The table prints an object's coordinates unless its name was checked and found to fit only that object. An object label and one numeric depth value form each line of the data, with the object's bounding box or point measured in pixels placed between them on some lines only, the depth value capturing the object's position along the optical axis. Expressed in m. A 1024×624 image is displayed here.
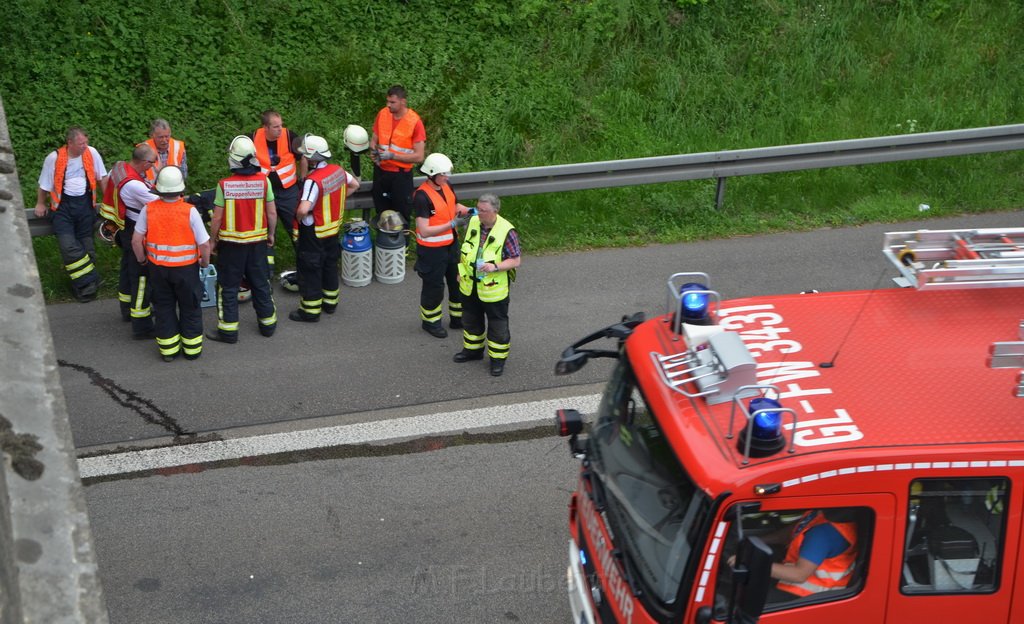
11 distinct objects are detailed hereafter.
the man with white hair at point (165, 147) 10.89
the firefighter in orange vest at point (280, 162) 11.19
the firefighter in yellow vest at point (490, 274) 9.38
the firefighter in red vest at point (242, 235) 9.97
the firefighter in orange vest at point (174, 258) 9.57
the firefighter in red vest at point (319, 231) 10.43
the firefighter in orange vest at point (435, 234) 10.05
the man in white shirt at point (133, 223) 10.11
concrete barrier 3.46
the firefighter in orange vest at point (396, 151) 11.78
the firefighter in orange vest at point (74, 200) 10.81
